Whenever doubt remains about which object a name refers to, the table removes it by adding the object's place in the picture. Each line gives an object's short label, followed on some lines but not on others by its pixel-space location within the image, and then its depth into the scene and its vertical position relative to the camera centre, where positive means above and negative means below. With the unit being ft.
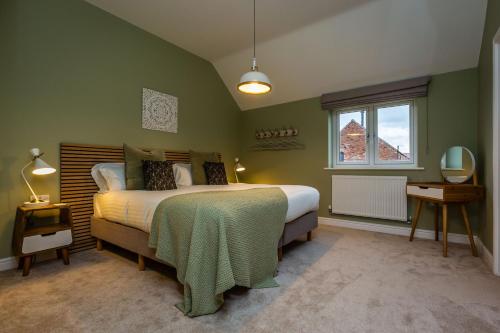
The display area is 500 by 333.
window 11.50 +1.41
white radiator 11.05 -1.57
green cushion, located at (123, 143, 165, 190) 9.07 -0.03
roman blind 10.61 +3.38
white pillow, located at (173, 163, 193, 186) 11.18 -0.47
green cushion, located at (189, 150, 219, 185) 11.51 -0.06
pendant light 7.65 +2.73
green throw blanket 4.95 -1.77
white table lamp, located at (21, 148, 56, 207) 7.19 -0.08
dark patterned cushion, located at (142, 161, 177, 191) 8.95 -0.42
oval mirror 9.19 -0.06
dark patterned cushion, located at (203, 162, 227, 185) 11.53 -0.41
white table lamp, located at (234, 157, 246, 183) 13.91 -0.19
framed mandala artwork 11.22 +2.62
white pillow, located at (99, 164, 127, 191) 8.92 -0.47
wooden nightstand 6.86 -2.02
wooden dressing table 8.20 -1.07
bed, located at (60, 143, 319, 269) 7.94 -1.43
